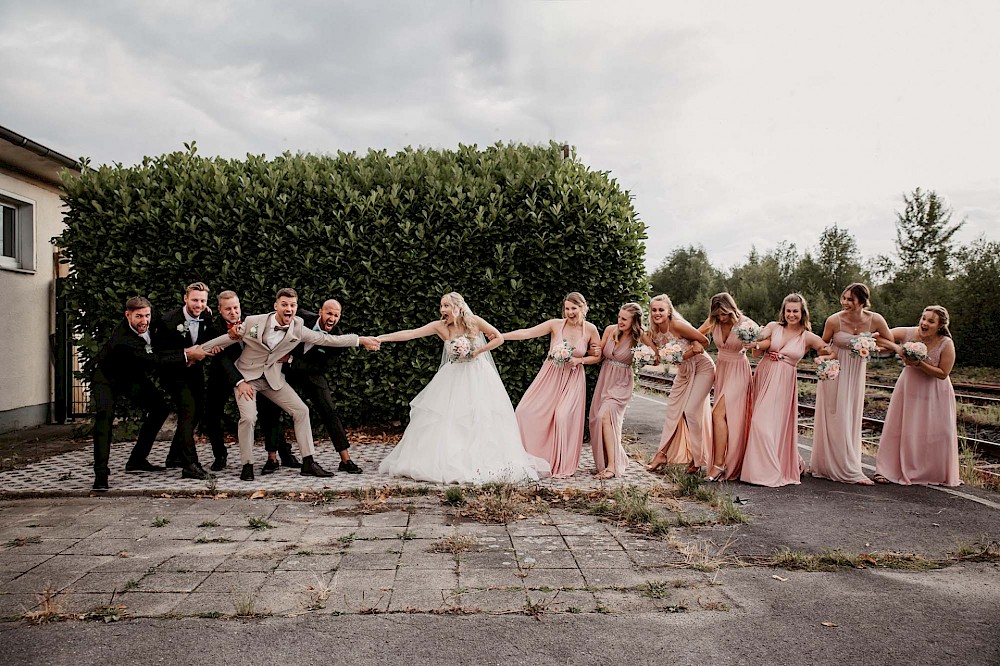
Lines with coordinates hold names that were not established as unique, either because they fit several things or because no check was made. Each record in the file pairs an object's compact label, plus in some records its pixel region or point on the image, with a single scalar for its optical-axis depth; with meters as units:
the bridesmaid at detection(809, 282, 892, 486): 8.39
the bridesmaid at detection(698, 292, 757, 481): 8.42
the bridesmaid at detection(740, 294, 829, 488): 8.19
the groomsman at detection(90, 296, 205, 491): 7.55
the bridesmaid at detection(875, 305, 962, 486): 8.20
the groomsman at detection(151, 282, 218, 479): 8.04
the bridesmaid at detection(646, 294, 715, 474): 8.70
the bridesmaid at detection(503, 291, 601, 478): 8.67
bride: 7.99
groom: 8.01
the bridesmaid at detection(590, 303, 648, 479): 8.46
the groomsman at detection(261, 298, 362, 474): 8.46
